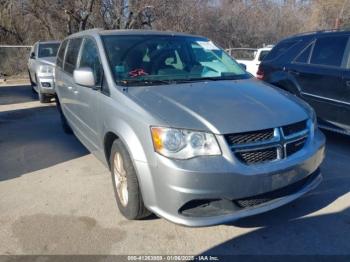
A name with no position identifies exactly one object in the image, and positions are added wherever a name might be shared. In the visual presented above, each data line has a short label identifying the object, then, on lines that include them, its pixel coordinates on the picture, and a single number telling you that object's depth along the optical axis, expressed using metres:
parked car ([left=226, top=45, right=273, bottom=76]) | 11.34
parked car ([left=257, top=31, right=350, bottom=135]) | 5.40
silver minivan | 2.88
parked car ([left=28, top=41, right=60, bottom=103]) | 9.17
